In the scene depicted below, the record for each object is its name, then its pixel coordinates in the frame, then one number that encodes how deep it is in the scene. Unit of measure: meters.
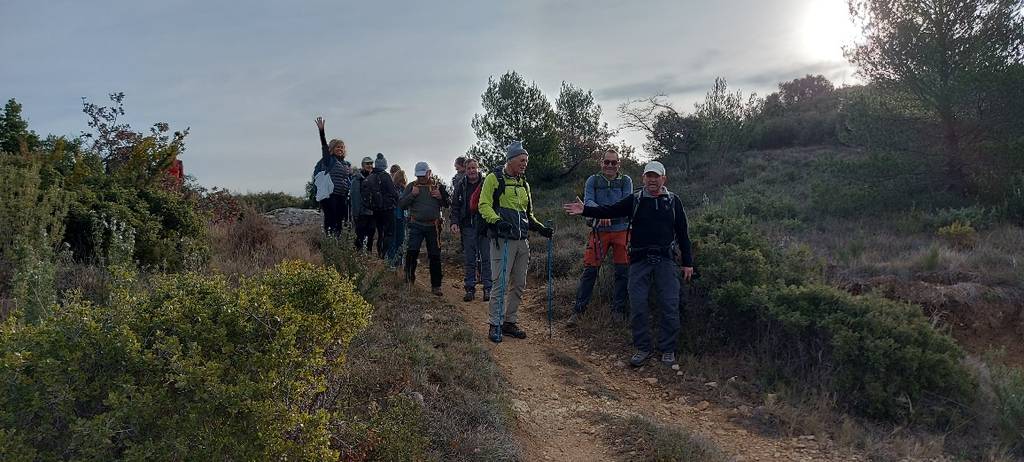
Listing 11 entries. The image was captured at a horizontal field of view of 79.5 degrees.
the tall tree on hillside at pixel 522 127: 21.44
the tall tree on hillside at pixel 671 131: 20.58
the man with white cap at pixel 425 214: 7.95
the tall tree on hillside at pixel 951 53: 11.73
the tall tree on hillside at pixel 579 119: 23.47
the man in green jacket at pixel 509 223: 6.12
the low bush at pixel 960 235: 9.43
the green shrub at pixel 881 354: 5.15
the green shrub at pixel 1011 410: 4.79
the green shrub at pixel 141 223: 6.04
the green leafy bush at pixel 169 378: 2.34
